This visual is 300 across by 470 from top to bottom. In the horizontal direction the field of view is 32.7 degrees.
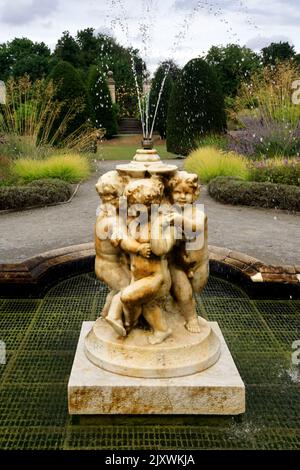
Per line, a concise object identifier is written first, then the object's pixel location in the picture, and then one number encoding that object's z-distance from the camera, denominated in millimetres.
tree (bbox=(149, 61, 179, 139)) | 23391
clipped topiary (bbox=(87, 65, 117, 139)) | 23609
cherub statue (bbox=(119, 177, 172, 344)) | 2850
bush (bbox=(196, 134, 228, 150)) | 13523
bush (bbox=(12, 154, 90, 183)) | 10617
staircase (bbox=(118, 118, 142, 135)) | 28262
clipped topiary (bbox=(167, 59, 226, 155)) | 15953
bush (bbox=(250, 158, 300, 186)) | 9734
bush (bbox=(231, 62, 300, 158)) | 11852
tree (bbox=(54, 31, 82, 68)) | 37812
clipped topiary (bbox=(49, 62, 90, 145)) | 14921
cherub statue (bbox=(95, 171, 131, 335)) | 3037
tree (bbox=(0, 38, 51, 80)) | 38844
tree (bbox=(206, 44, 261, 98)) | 28703
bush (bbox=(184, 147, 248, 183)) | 10906
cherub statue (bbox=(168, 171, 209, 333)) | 2984
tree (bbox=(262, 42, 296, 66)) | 41531
